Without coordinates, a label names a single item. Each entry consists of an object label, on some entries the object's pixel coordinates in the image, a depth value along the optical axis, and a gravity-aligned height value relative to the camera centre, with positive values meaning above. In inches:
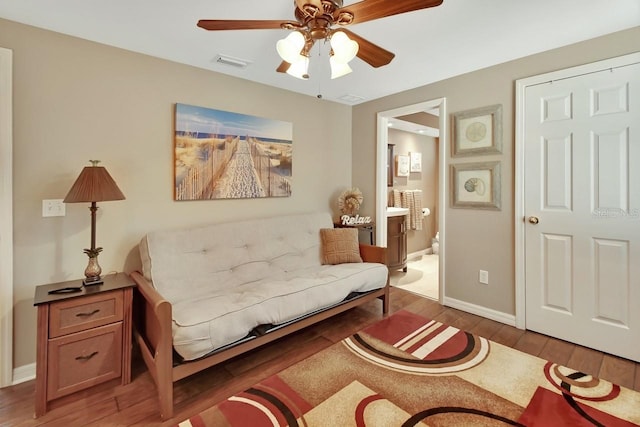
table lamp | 73.2 +5.1
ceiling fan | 51.4 +35.6
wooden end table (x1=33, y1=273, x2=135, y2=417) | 65.6 -28.6
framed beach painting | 100.9 +22.0
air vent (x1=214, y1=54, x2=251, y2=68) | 97.0 +50.8
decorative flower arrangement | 140.6 +7.0
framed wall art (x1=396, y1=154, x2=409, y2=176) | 195.9 +33.2
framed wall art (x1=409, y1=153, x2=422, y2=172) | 206.8 +37.1
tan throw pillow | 119.1 -12.3
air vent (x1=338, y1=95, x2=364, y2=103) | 139.3 +55.2
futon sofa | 66.7 -21.2
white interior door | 84.1 +2.1
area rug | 62.0 -40.8
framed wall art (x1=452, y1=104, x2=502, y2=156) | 107.1 +31.3
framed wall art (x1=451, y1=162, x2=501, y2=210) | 108.5 +11.3
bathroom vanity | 160.6 -12.3
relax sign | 139.0 -2.2
